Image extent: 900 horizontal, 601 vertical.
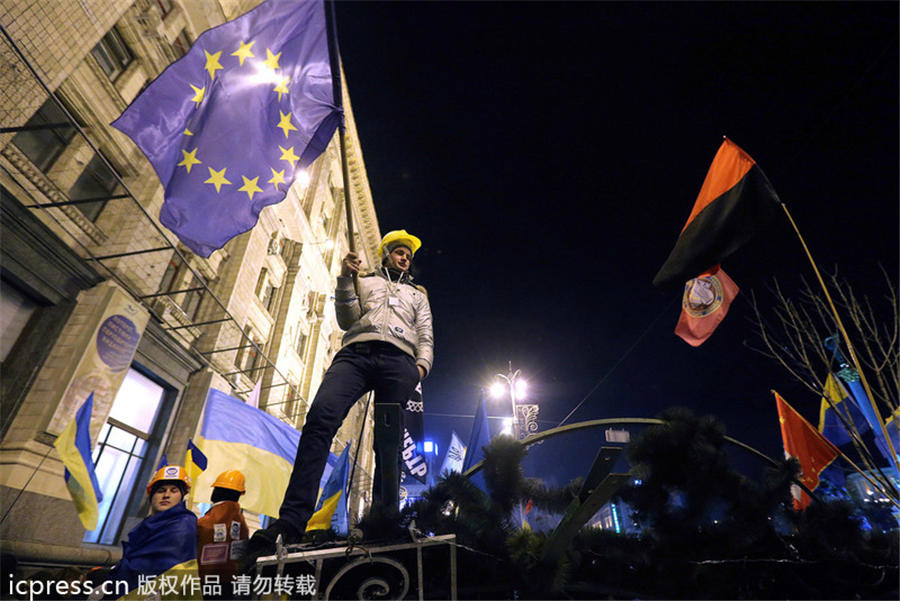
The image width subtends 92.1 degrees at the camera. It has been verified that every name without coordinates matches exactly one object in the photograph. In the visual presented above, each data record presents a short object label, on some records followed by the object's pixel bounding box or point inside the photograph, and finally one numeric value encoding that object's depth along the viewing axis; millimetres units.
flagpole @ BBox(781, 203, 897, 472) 4823
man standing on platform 2637
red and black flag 4168
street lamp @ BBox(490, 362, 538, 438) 17828
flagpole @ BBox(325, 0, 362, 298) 3557
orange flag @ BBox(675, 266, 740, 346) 10516
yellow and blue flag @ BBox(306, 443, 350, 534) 8922
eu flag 4527
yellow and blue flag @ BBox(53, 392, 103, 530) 4559
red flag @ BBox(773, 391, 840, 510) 8641
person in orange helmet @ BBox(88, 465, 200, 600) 3363
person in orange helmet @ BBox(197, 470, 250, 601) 3277
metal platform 1697
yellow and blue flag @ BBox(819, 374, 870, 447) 10562
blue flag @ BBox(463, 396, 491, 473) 12586
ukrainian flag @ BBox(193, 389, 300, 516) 7965
